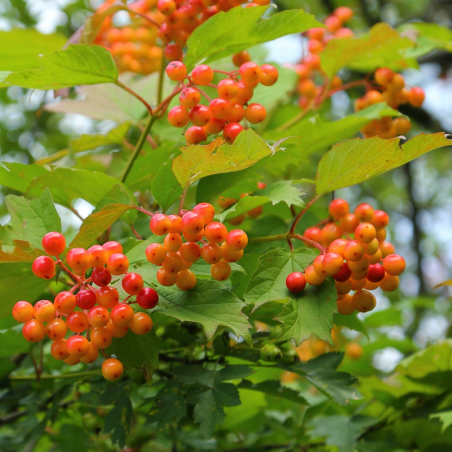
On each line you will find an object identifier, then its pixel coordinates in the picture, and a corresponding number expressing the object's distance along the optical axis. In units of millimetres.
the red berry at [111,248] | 477
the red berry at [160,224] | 466
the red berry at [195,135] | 520
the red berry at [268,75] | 539
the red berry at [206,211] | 477
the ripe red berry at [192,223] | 466
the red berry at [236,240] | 476
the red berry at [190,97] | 517
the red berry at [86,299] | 471
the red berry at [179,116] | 521
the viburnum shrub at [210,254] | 476
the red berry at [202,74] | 519
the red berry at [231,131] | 514
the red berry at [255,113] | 533
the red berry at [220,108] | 515
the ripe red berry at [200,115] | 516
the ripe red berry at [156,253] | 469
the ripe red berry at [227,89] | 519
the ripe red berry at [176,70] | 519
